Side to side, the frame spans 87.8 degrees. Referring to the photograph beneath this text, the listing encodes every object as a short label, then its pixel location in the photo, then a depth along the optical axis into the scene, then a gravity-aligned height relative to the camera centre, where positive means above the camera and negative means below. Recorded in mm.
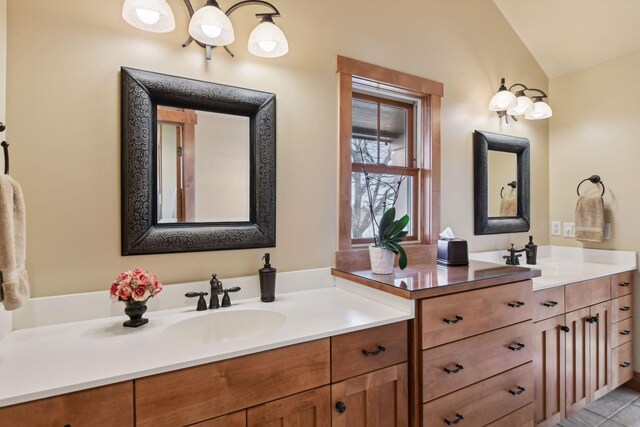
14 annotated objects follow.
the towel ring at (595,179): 2641 +262
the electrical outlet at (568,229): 2799 -145
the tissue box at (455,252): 2023 -242
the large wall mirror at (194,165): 1402 +224
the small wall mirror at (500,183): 2471 +230
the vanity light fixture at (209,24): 1300 +794
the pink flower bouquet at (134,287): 1229 -274
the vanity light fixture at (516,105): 2443 +812
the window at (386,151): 1913 +398
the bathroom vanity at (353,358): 933 -514
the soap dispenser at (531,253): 2541 -313
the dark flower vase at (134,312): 1252 -370
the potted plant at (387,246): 1705 -172
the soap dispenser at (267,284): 1584 -337
